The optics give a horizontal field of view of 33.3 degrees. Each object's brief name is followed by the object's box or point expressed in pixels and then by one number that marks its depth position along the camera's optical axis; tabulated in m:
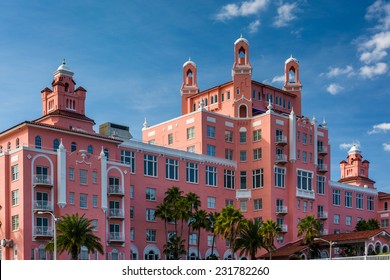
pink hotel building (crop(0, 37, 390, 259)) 69.12
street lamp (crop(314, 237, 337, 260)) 82.72
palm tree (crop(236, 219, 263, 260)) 78.25
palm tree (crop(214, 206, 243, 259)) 75.19
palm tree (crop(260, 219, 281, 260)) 79.44
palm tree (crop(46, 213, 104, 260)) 61.44
